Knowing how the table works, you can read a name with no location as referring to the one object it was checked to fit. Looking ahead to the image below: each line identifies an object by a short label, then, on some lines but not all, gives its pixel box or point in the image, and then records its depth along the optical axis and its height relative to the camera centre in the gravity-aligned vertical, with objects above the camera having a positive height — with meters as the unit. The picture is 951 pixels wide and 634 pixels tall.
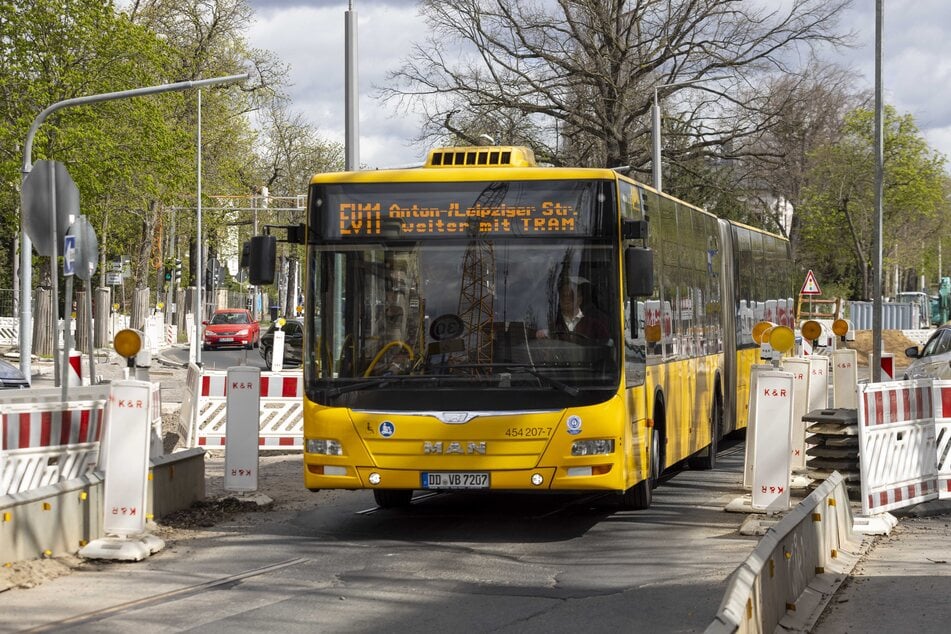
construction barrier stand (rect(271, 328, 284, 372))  37.34 -0.59
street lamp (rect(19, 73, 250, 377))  26.58 +2.61
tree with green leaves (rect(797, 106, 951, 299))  68.31 +6.21
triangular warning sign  44.81 +1.13
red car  63.41 -0.08
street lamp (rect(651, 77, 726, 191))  40.86 +4.97
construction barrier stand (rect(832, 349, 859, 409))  22.47 -0.75
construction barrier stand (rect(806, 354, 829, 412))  20.06 -0.73
